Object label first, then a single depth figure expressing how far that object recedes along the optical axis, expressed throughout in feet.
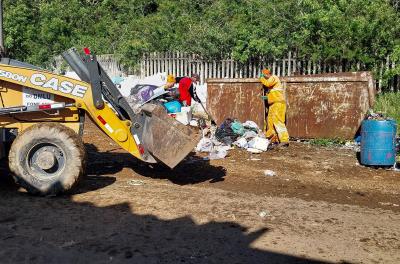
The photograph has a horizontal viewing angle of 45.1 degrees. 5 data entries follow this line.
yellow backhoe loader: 20.29
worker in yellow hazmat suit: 34.60
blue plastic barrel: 27.78
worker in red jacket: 41.45
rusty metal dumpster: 33.65
